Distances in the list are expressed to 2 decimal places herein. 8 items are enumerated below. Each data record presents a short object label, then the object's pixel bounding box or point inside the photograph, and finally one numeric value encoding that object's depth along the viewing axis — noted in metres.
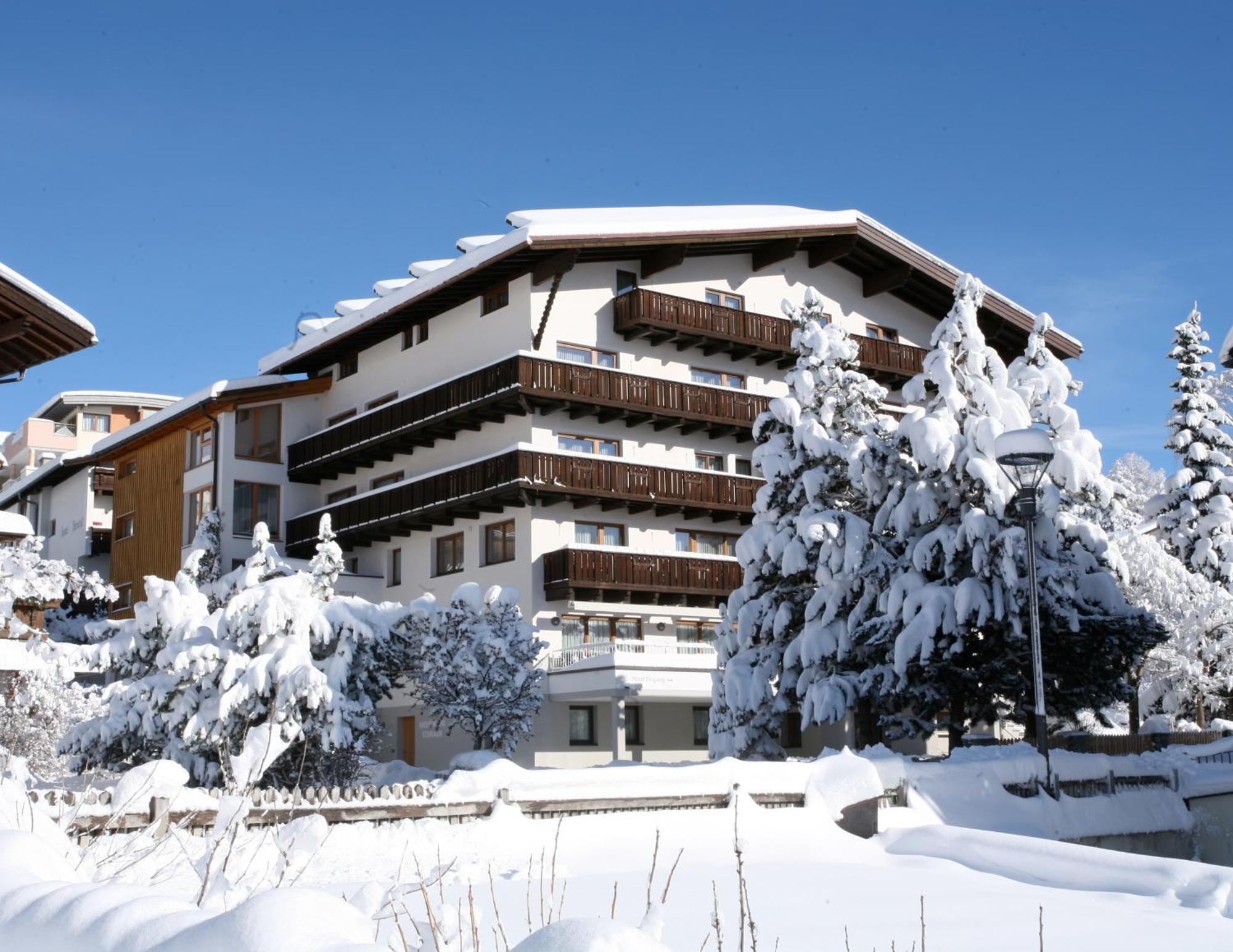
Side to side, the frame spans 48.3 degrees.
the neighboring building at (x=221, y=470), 43.22
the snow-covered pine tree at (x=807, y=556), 28.00
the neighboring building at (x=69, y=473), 55.25
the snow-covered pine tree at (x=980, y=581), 25.89
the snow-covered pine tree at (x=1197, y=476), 44.53
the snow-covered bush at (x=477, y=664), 28.73
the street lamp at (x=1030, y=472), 18.95
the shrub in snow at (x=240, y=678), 23.72
